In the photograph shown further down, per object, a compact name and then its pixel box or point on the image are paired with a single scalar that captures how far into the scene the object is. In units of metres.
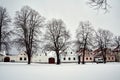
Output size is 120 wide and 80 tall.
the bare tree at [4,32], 26.46
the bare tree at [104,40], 47.39
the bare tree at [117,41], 57.24
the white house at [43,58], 63.21
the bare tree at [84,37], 38.18
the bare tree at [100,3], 7.23
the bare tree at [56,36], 35.28
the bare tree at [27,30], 29.61
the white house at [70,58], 64.31
